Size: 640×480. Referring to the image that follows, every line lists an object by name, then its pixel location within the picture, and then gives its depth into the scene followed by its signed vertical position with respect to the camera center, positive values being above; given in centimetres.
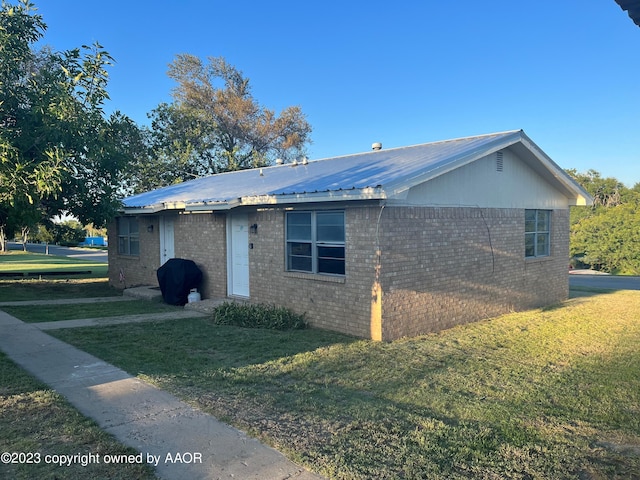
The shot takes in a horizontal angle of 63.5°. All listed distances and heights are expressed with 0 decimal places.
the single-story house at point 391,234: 938 -22
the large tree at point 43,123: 700 +162
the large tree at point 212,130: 2986 +632
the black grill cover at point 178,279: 1320 -136
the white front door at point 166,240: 1511 -39
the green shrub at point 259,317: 1016 -184
